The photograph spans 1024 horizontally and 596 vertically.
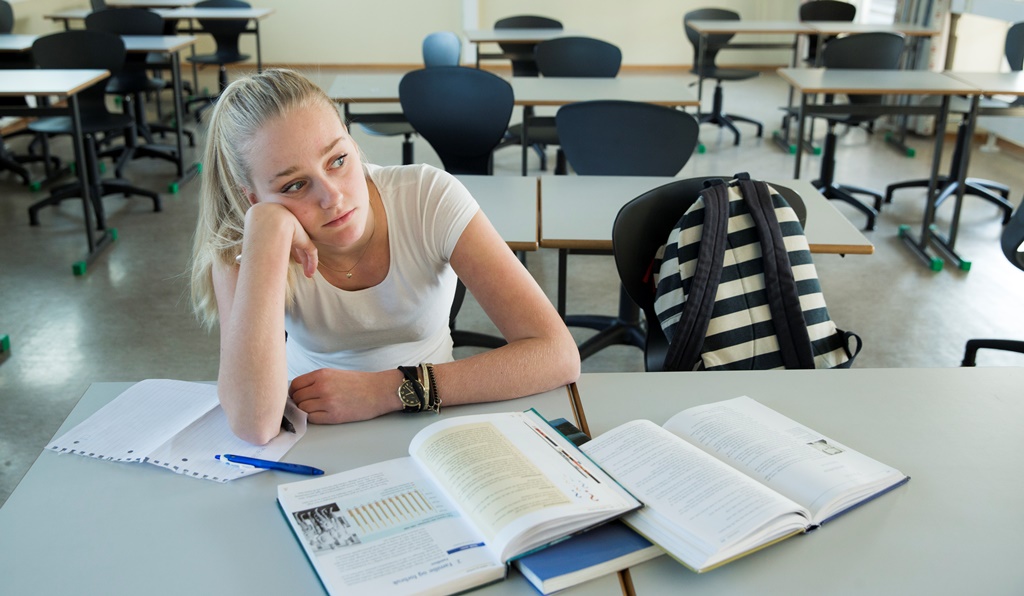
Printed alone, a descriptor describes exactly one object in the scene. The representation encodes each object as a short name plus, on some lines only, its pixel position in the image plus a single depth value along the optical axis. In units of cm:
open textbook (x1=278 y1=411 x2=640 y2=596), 96
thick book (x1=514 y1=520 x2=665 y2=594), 96
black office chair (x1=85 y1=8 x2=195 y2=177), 552
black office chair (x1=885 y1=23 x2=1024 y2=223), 444
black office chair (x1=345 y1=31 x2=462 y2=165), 436
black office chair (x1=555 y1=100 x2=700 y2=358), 316
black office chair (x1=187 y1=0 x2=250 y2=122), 679
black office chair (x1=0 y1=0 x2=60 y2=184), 529
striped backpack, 186
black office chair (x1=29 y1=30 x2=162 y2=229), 447
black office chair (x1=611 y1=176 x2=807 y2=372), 203
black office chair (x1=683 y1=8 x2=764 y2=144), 629
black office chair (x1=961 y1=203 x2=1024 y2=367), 266
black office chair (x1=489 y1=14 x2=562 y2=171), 556
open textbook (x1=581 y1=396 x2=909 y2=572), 99
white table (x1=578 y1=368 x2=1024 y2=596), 97
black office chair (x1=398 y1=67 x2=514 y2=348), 370
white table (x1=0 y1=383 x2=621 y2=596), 97
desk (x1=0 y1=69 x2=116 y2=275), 373
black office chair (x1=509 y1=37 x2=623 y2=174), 480
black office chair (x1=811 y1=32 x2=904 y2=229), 494
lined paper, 121
